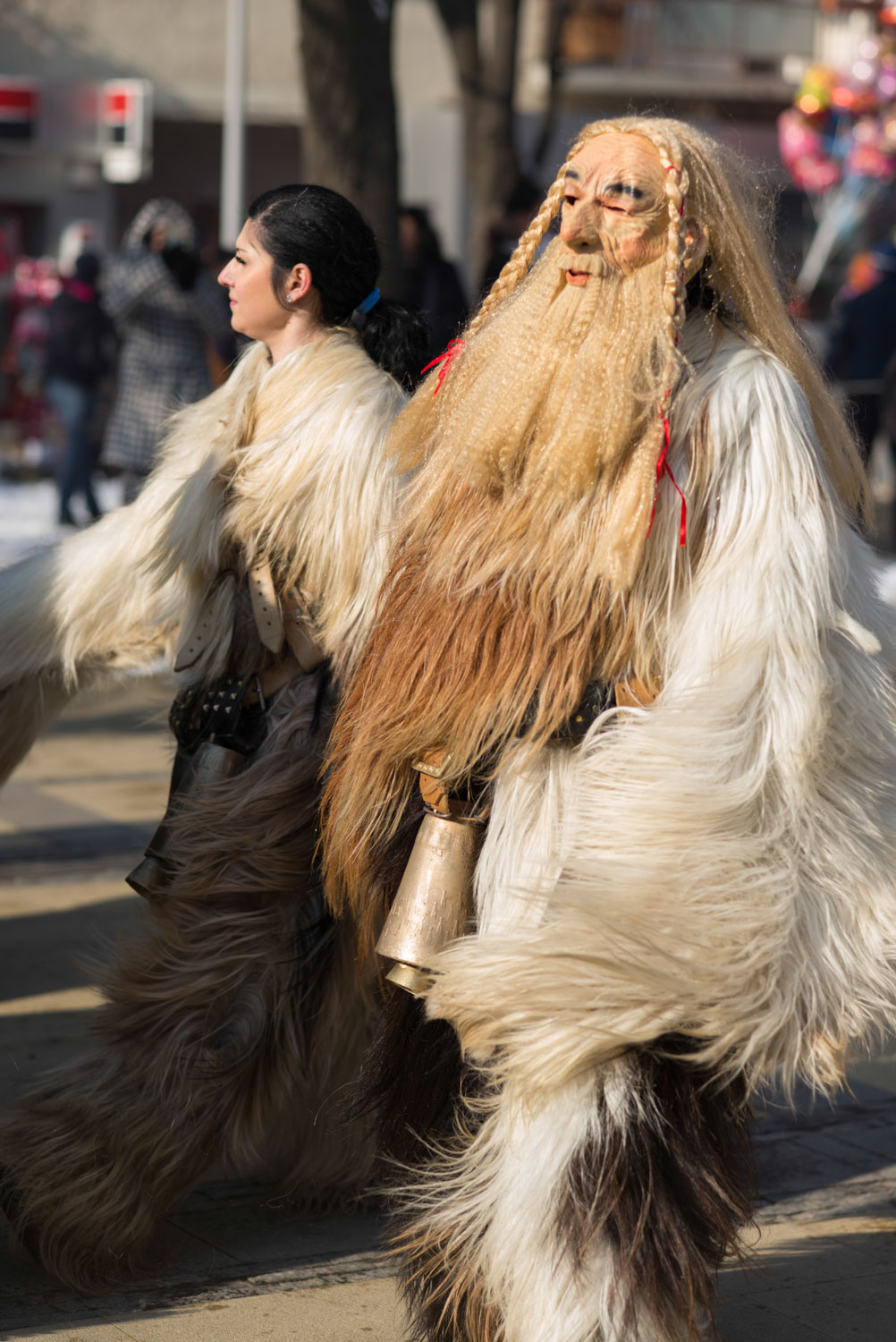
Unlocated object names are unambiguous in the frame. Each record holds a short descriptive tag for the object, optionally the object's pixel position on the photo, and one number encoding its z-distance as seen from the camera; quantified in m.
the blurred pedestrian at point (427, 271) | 9.25
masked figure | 2.12
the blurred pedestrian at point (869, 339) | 11.31
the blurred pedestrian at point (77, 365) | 11.49
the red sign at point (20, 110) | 20.16
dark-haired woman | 2.84
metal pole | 12.60
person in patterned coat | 8.65
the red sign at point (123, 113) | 18.61
